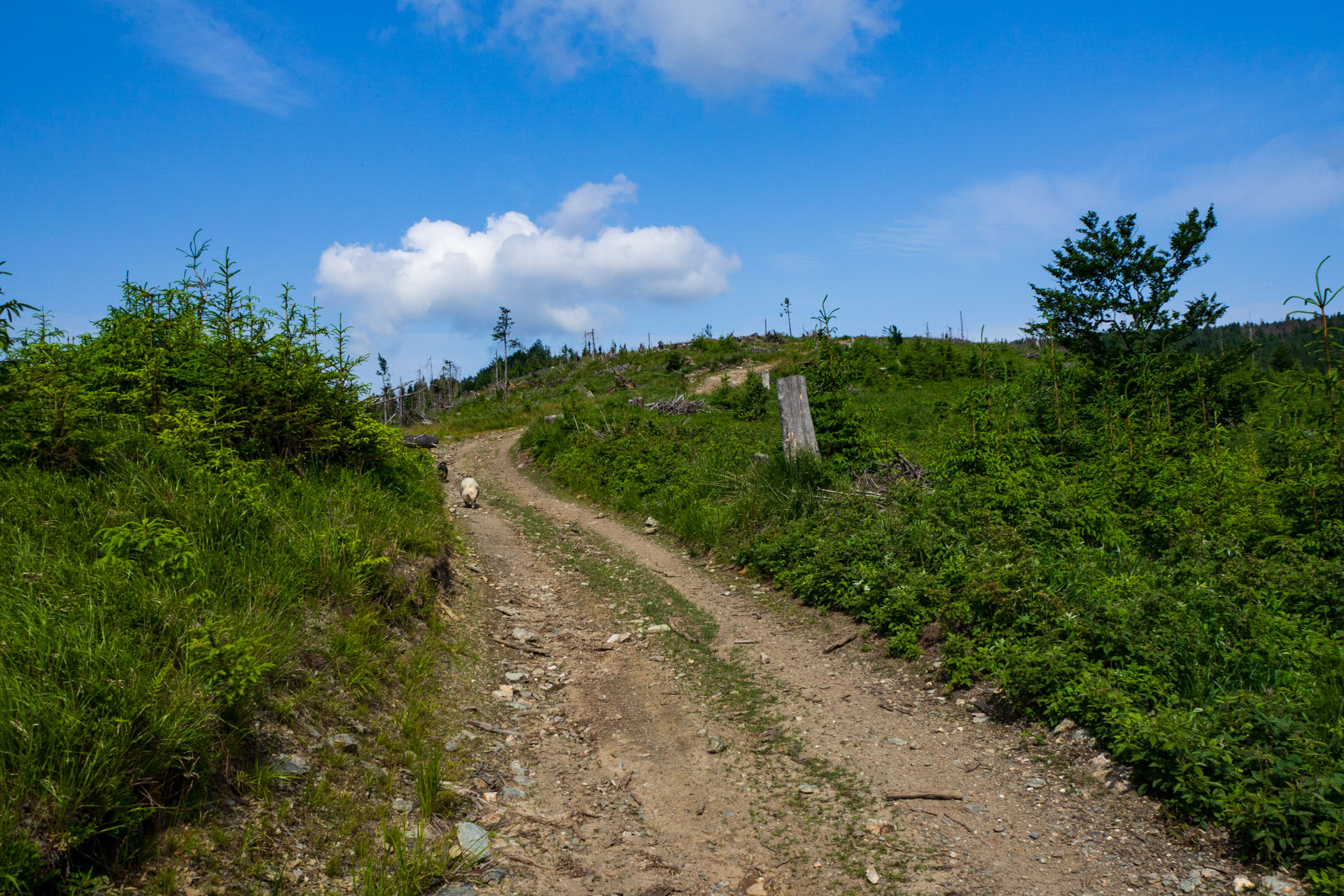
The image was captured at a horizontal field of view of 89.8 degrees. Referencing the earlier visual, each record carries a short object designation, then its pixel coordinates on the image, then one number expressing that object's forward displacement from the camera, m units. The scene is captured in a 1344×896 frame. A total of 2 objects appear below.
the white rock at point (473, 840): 3.57
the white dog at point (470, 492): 13.32
